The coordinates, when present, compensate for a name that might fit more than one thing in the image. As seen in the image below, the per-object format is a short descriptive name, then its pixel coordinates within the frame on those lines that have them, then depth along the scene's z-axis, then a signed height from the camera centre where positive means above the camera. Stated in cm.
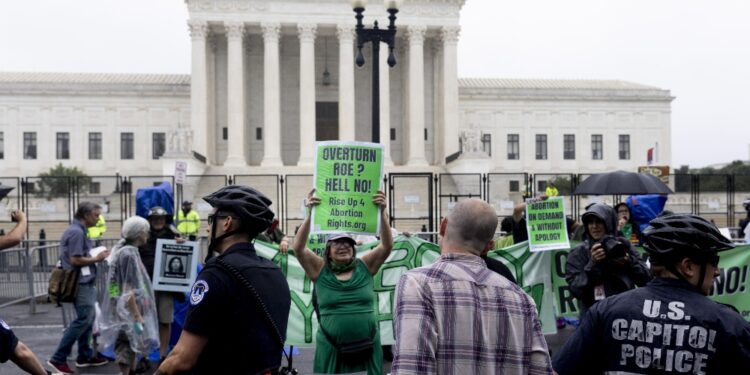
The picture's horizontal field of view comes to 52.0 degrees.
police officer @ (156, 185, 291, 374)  356 -61
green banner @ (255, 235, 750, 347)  897 -125
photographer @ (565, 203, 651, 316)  678 -77
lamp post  1619 +310
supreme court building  4984 +568
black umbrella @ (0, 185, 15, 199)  520 -4
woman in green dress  595 -91
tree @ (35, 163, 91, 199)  3166 +7
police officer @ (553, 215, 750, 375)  316 -61
